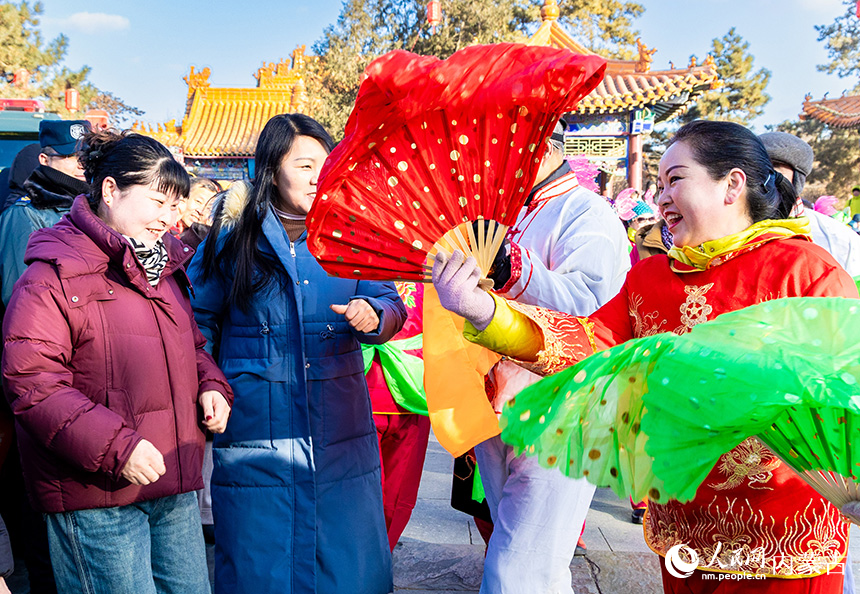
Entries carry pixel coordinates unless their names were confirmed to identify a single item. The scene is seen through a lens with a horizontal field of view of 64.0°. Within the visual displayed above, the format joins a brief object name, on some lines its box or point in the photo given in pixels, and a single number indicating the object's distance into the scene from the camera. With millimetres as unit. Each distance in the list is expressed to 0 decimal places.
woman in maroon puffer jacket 1681
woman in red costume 1504
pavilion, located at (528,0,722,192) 13203
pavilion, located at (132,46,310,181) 18234
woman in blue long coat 2072
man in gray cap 2715
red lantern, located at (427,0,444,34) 18652
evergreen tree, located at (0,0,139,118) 20047
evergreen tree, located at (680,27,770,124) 28578
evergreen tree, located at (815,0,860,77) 31141
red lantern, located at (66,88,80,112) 19953
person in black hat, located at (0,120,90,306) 2613
